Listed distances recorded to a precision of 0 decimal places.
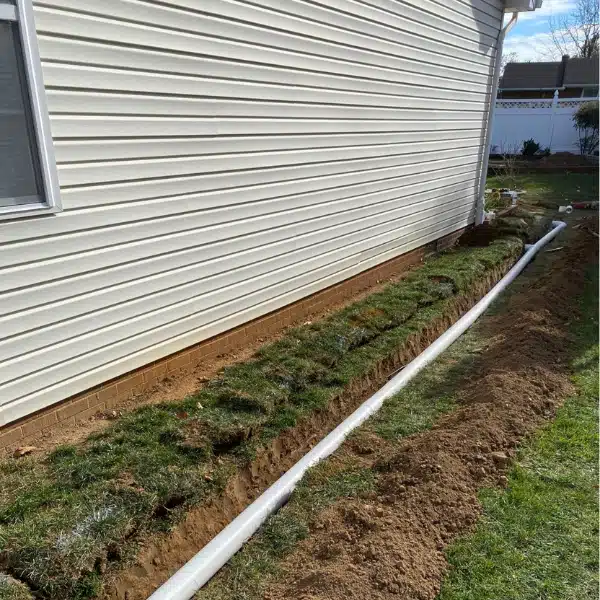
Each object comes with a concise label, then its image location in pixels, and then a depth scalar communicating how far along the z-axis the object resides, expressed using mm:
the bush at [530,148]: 24078
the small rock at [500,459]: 3514
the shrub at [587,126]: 22797
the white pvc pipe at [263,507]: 2574
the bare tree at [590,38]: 45062
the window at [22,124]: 3004
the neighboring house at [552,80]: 32781
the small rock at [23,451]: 3373
